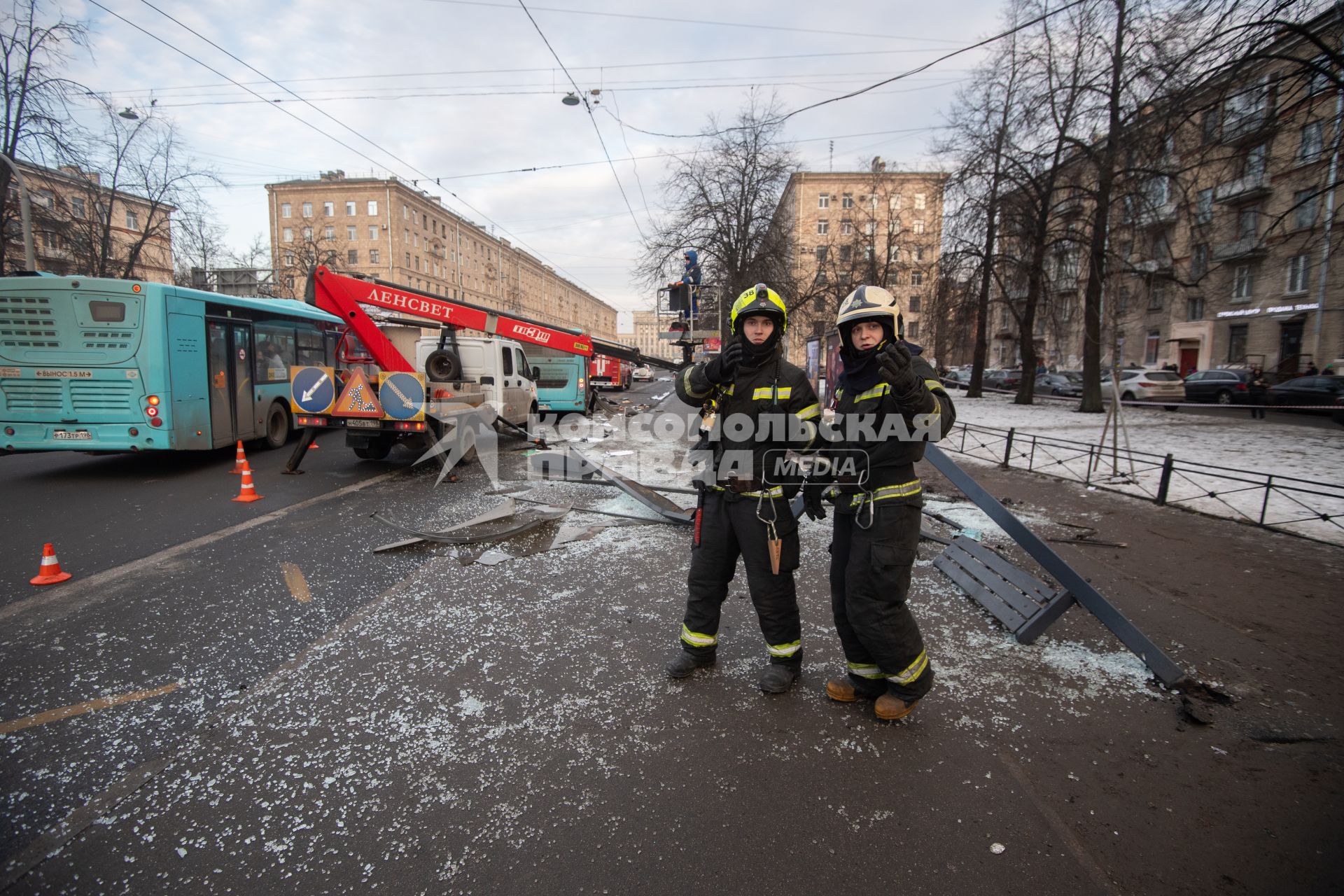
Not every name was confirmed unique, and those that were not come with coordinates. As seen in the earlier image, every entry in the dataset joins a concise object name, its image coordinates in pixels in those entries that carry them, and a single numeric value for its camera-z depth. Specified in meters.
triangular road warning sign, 8.93
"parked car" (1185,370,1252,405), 22.62
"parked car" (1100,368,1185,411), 24.69
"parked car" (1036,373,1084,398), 31.44
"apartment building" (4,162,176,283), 18.97
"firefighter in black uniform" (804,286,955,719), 2.87
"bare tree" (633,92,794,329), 25.88
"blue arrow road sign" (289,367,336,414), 8.85
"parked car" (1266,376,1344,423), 18.92
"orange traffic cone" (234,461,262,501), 7.49
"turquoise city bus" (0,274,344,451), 8.23
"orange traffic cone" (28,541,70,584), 4.66
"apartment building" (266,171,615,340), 65.56
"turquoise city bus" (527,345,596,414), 18.84
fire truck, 33.03
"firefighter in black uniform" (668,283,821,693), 3.18
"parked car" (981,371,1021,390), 37.69
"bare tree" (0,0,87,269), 16.34
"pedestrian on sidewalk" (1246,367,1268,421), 21.80
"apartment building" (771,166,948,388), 26.12
